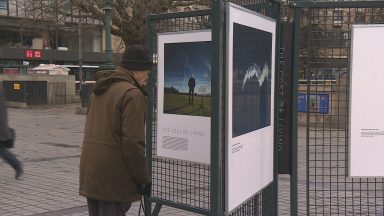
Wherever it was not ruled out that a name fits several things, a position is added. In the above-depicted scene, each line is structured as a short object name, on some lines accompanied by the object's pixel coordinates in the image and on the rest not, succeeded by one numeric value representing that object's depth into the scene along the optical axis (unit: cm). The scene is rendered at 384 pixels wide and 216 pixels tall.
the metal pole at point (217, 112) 332
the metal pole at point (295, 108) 448
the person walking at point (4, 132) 599
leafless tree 2036
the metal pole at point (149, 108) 481
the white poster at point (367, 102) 432
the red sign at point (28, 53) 5269
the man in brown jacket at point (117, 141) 352
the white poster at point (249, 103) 345
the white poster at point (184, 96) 420
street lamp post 1667
